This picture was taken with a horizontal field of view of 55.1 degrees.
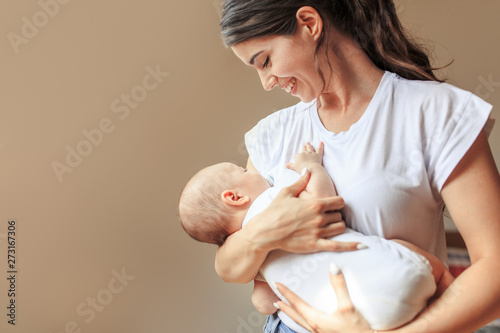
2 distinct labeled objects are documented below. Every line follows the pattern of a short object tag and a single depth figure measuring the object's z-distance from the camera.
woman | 1.11
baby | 1.09
